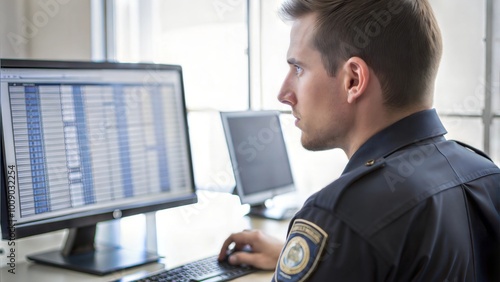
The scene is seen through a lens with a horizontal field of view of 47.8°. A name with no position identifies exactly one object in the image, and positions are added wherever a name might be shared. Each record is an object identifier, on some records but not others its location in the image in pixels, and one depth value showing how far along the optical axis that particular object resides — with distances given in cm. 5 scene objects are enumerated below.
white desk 146
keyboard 137
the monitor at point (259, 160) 212
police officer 91
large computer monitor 137
